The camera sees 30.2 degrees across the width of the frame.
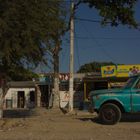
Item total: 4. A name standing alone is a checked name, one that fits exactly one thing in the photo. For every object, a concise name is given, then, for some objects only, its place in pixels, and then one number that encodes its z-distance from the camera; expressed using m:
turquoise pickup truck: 10.34
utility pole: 18.79
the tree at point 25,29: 11.79
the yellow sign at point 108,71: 27.22
